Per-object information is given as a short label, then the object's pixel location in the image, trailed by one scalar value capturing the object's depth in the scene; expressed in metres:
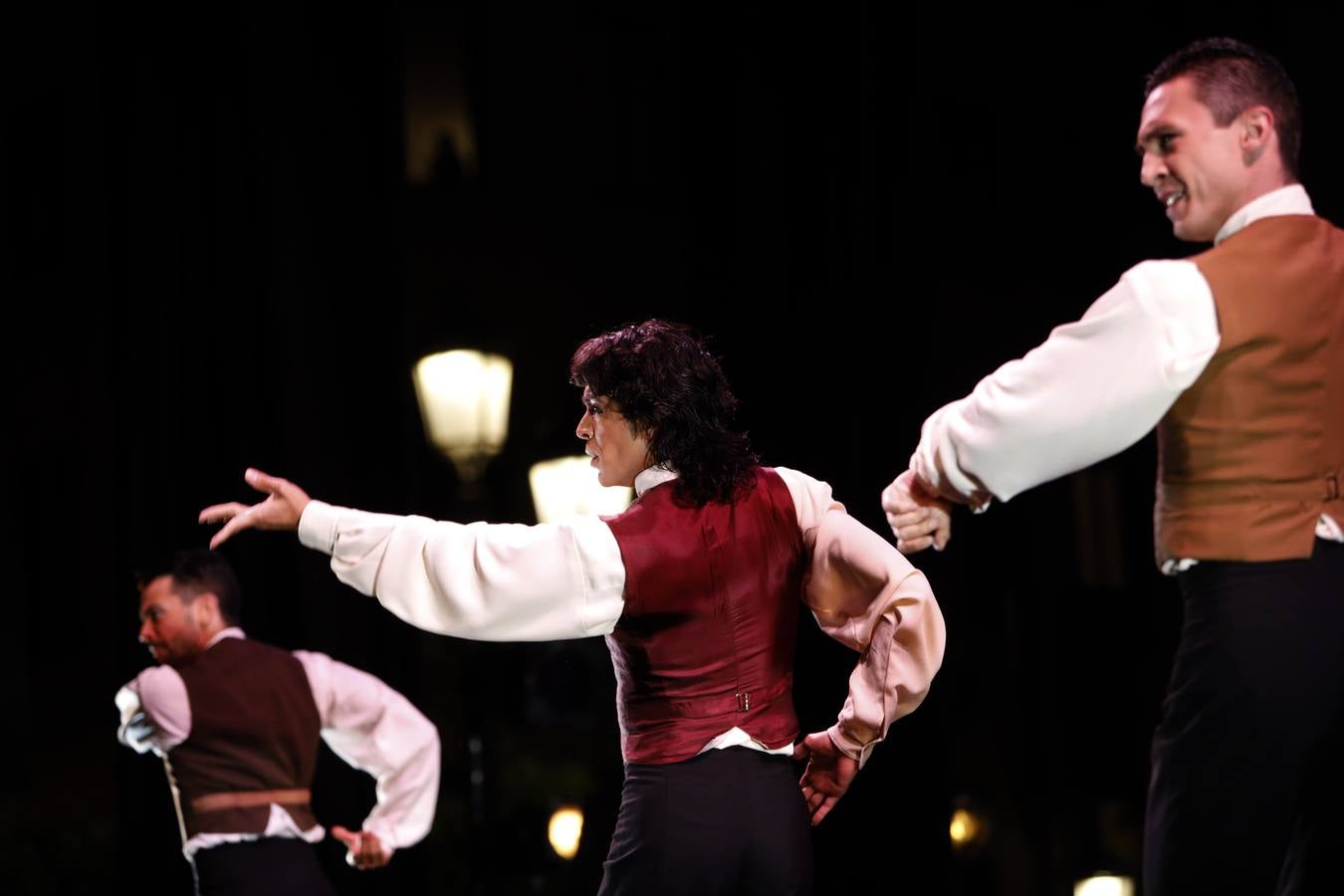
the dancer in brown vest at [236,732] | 9.75
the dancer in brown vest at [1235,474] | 8.07
